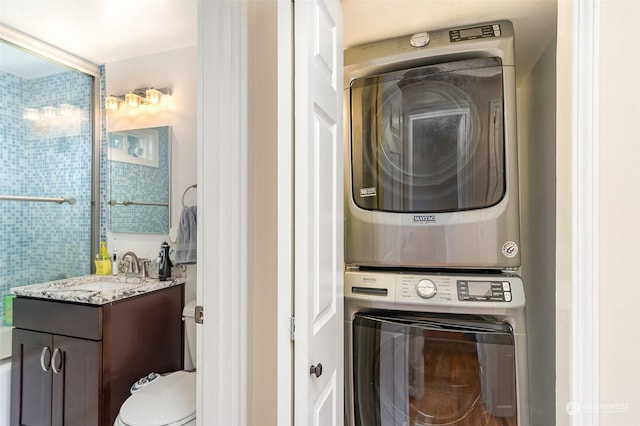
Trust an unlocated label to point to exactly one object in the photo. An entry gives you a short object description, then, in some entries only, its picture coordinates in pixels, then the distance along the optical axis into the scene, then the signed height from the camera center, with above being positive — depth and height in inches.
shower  91.9 +14.3
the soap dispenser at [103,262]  89.5 -13.7
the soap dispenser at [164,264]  81.2 -13.1
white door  31.2 -0.1
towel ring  82.9 +6.4
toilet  52.7 -33.7
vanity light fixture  87.8 +32.2
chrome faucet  88.3 -13.5
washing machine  43.6 -19.6
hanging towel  76.0 -5.7
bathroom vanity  63.7 -30.4
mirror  87.6 +9.5
